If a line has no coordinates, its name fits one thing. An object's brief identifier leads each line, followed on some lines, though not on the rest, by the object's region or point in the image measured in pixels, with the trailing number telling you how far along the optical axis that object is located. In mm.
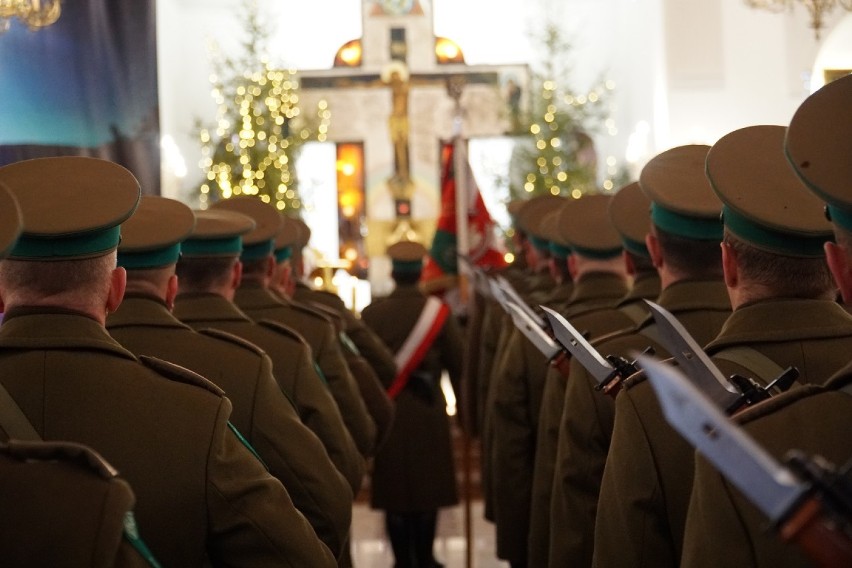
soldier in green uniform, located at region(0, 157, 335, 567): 2314
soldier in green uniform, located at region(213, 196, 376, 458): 5008
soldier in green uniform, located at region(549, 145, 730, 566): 3162
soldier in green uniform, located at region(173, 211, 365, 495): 3945
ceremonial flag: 11594
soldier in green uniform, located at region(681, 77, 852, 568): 1736
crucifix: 22609
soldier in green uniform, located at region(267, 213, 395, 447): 5859
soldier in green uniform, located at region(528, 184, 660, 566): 4055
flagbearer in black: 8250
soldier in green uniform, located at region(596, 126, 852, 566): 2416
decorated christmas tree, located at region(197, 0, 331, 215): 18688
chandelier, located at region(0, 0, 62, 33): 7582
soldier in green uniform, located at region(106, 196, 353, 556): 3102
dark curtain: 9719
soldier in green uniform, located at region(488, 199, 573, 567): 5500
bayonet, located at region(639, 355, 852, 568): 1188
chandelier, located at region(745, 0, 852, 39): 9203
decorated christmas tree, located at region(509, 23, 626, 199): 19547
